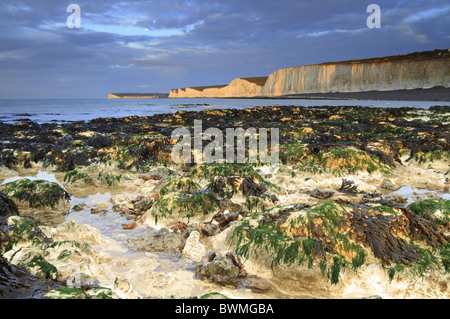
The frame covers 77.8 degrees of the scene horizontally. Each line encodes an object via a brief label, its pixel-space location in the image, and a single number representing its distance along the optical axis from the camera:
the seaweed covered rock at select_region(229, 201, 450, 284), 3.02
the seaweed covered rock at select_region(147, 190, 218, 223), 4.59
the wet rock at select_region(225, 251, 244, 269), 3.16
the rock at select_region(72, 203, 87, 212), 5.10
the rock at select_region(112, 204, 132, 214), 4.96
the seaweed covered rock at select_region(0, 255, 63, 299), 2.30
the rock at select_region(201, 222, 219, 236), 4.07
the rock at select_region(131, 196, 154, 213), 4.96
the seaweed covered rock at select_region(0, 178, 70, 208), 5.18
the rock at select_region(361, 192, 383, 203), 5.17
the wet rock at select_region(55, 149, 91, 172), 8.14
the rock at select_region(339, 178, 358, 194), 5.88
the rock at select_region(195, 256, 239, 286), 2.91
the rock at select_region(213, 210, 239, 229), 4.36
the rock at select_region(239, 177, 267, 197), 5.48
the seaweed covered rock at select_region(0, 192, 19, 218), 4.34
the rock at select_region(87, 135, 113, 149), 11.40
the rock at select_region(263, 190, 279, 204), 5.34
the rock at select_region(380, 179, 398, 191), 6.13
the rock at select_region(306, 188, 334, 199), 5.58
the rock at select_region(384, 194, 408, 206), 5.13
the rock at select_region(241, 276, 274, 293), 2.84
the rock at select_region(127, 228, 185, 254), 3.66
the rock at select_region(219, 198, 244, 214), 4.82
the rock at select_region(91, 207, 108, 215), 4.94
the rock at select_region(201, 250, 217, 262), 3.21
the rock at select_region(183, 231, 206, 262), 3.46
